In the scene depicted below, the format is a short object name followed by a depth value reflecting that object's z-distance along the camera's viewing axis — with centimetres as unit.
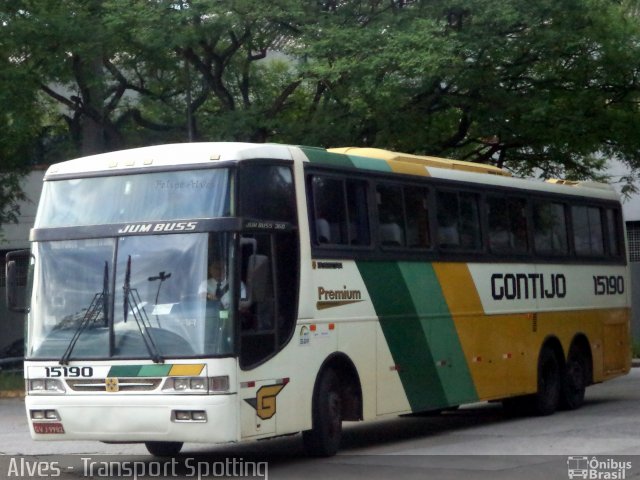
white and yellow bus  1112
